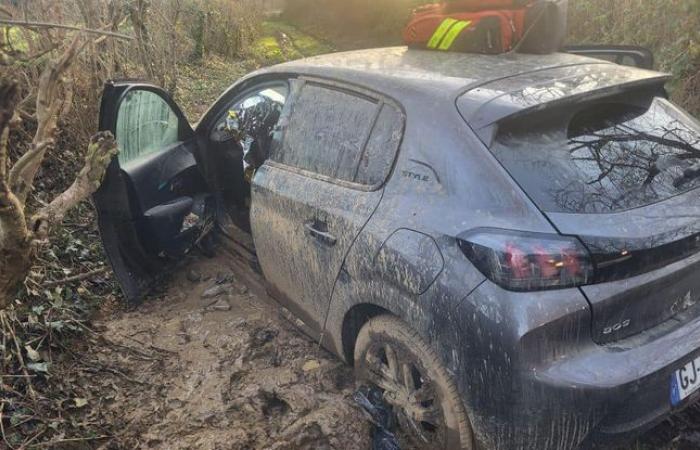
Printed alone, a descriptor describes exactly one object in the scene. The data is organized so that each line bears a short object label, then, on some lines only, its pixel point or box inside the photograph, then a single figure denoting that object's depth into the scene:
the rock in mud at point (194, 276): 4.10
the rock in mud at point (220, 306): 3.76
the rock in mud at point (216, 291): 3.91
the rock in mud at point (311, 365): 3.08
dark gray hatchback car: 1.89
